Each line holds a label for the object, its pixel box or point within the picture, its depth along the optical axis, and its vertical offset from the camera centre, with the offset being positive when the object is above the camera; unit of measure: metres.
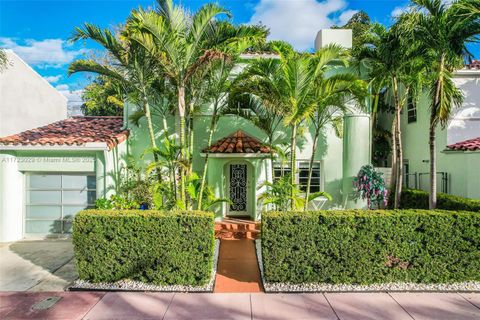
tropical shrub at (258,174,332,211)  9.36 -1.10
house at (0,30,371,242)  11.43 +0.02
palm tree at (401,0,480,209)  8.27 +3.86
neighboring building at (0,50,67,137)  12.51 +3.19
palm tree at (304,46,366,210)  8.81 +2.42
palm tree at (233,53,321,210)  8.53 +2.56
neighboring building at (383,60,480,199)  11.54 +0.87
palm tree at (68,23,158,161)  9.20 +3.42
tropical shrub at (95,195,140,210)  10.28 -1.51
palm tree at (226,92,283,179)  11.71 +2.16
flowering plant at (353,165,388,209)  12.24 -1.01
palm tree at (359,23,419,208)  10.55 +4.00
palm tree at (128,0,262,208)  8.66 +4.02
